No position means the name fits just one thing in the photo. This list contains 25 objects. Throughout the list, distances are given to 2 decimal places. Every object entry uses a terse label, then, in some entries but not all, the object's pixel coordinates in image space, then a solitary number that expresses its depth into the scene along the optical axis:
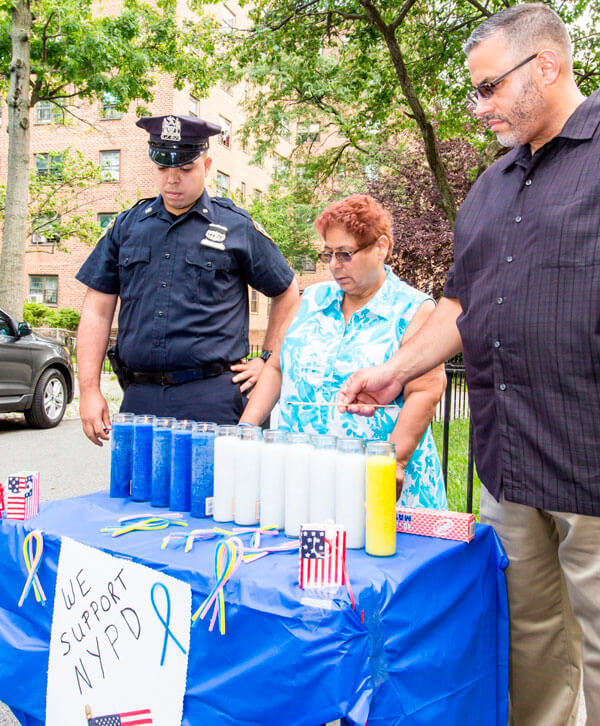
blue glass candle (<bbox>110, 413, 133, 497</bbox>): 2.14
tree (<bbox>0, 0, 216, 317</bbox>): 10.49
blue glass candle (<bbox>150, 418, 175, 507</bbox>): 1.98
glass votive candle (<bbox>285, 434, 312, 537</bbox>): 1.67
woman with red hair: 2.33
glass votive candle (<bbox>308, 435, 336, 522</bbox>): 1.64
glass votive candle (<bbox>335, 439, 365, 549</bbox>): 1.60
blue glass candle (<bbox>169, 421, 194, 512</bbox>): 1.91
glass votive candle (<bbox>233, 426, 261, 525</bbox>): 1.78
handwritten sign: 1.50
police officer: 2.68
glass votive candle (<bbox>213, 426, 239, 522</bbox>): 1.80
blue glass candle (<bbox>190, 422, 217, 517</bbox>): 1.87
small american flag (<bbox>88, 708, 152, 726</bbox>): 1.52
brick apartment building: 24.97
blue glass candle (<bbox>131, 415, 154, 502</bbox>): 2.07
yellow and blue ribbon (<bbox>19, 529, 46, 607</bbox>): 1.78
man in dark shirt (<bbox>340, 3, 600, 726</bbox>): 1.69
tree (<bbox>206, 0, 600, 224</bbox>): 8.80
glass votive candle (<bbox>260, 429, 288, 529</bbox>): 1.74
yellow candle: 1.56
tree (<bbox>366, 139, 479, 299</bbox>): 15.46
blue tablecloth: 1.30
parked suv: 8.02
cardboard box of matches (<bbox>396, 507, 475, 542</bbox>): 1.69
